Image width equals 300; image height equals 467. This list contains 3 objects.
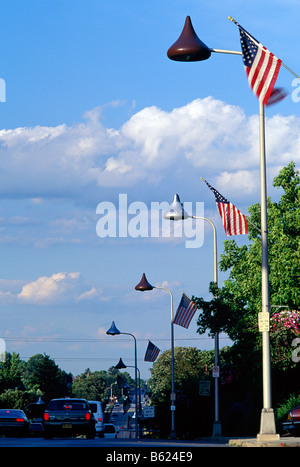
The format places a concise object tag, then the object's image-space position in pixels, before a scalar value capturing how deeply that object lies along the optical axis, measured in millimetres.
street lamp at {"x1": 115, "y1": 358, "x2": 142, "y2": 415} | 84250
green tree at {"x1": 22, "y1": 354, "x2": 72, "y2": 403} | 140875
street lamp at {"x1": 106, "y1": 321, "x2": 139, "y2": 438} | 70325
